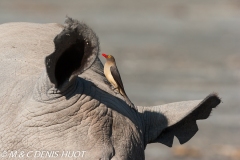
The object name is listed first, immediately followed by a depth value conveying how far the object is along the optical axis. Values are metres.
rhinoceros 9.88
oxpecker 11.48
